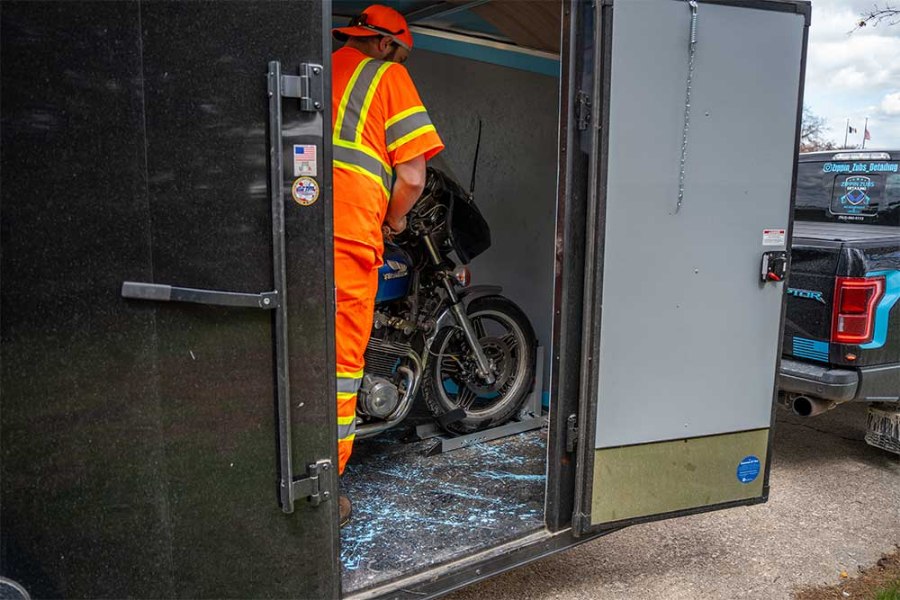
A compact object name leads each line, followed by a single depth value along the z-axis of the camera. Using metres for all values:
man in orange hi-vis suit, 2.56
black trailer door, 1.75
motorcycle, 3.53
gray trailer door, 2.70
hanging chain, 2.71
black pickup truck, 4.07
